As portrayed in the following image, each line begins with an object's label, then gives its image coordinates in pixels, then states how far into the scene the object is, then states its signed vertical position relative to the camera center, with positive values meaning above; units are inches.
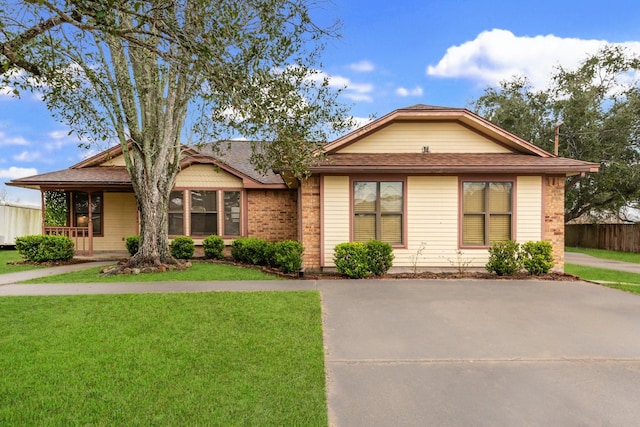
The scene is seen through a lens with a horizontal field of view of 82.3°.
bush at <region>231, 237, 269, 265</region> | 445.1 -47.8
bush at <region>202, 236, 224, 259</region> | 507.5 -48.4
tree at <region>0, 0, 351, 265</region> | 148.0 +72.4
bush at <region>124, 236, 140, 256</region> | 498.6 -43.6
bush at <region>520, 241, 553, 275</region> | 367.2 -44.7
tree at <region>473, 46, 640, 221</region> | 877.2 +225.1
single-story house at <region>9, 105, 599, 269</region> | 386.3 +23.7
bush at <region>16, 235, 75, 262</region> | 477.4 -46.2
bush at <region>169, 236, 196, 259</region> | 499.5 -49.1
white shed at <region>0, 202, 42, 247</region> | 749.3 -20.3
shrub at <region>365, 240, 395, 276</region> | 361.1 -42.2
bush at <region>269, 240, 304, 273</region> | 379.6 -45.6
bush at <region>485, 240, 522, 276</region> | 366.6 -47.2
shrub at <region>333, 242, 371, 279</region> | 357.7 -47.0
